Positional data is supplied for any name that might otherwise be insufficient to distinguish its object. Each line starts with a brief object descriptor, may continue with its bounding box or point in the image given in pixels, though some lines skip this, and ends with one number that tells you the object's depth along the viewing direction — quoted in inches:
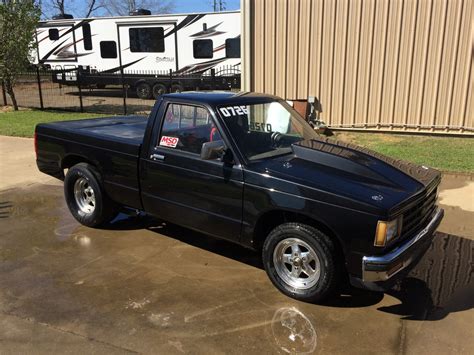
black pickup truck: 137.0
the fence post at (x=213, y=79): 726.5
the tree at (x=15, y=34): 590.9
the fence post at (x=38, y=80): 642.1
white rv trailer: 737.6
